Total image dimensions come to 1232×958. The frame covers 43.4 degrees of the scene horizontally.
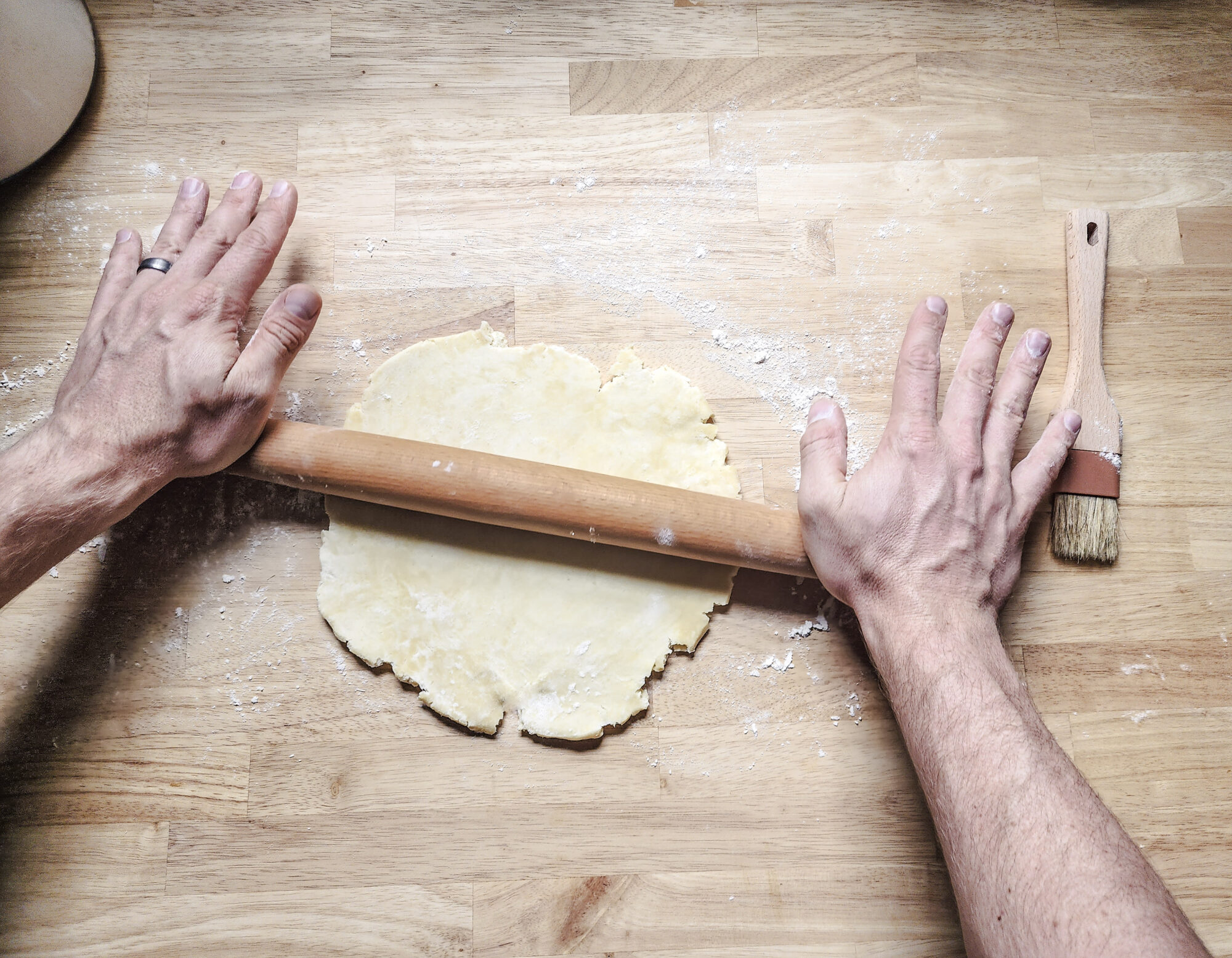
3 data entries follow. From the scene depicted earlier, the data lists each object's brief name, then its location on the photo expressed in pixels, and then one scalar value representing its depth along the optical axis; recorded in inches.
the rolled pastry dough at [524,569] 35.1
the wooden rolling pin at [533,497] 33.8
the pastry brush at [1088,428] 35.7
